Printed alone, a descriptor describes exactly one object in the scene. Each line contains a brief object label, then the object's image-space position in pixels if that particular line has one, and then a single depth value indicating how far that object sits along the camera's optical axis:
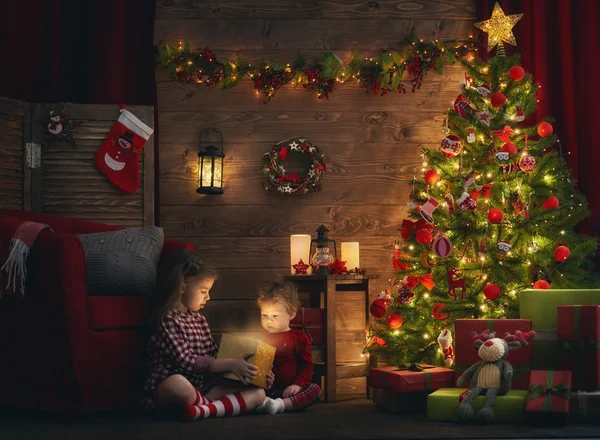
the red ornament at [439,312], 3.67
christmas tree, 3.69
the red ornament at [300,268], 3.88
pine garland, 4.34
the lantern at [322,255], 3.88
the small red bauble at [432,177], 3.95
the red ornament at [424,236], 3.75
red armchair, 2.96
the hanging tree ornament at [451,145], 3.88
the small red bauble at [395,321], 3.75
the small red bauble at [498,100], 3.80
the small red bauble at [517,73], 3.86
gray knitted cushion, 3.30
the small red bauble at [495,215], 3.62
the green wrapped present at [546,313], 3.13
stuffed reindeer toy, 2.85
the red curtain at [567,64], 4.40
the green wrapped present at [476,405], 2.83
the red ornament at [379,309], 3.79
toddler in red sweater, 3.30
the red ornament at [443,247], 3.72
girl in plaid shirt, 3.00
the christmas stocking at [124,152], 4.24
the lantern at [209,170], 4.23
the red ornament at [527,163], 3.74
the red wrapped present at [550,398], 2.73
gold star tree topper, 4.13
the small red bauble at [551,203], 3.67
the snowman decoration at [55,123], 4.20
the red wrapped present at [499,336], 3.10
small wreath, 4.29
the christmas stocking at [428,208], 3.78
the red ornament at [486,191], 3.75
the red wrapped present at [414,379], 3.24
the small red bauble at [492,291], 3.54
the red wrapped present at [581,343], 2.96
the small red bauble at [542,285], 3.54
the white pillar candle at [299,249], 3.93
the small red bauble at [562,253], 3.61
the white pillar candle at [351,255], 3.97
